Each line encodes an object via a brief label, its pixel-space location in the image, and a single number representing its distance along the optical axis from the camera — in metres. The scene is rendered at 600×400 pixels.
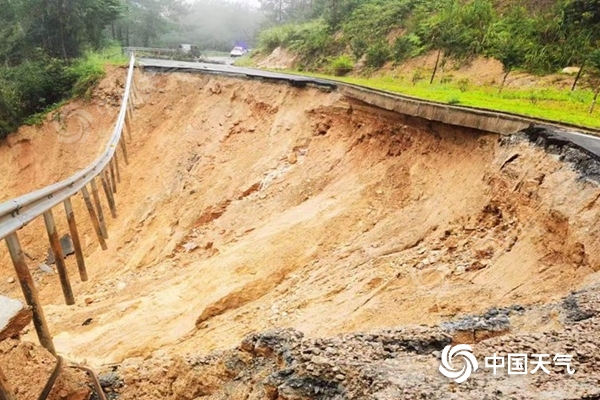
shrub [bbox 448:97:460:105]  8.61
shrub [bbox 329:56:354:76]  20.08
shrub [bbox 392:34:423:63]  18.00
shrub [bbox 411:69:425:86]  14.89
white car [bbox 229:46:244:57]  41.31
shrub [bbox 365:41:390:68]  18.91
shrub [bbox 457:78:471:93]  12.03
